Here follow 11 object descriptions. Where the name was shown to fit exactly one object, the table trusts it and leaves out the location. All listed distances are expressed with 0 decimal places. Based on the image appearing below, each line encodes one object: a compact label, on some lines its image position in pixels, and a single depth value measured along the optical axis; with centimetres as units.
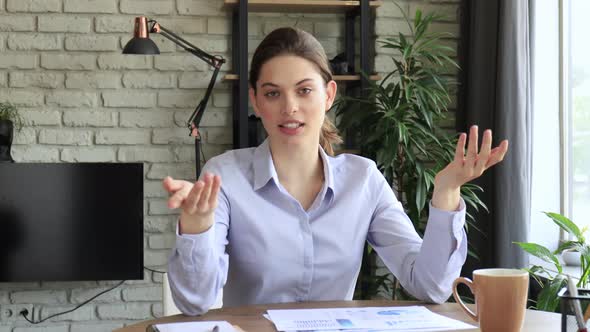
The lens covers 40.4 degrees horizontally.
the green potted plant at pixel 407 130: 312
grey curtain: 304
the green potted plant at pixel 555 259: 256
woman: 162
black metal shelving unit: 329
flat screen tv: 324
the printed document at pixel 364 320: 134
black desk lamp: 310
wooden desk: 137
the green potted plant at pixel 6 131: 321
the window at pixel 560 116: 314
